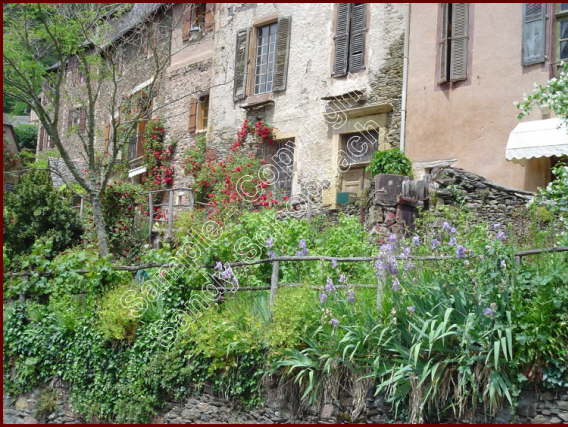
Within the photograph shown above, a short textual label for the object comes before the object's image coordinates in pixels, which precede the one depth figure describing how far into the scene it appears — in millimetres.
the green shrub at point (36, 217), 13602
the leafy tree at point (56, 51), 11219
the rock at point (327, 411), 6707
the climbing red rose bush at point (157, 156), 18891
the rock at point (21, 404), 9724
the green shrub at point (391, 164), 12258
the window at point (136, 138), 18130
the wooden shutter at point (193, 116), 18781
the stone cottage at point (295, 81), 14156
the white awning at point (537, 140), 10445
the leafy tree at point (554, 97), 7754
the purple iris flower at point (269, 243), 8133
